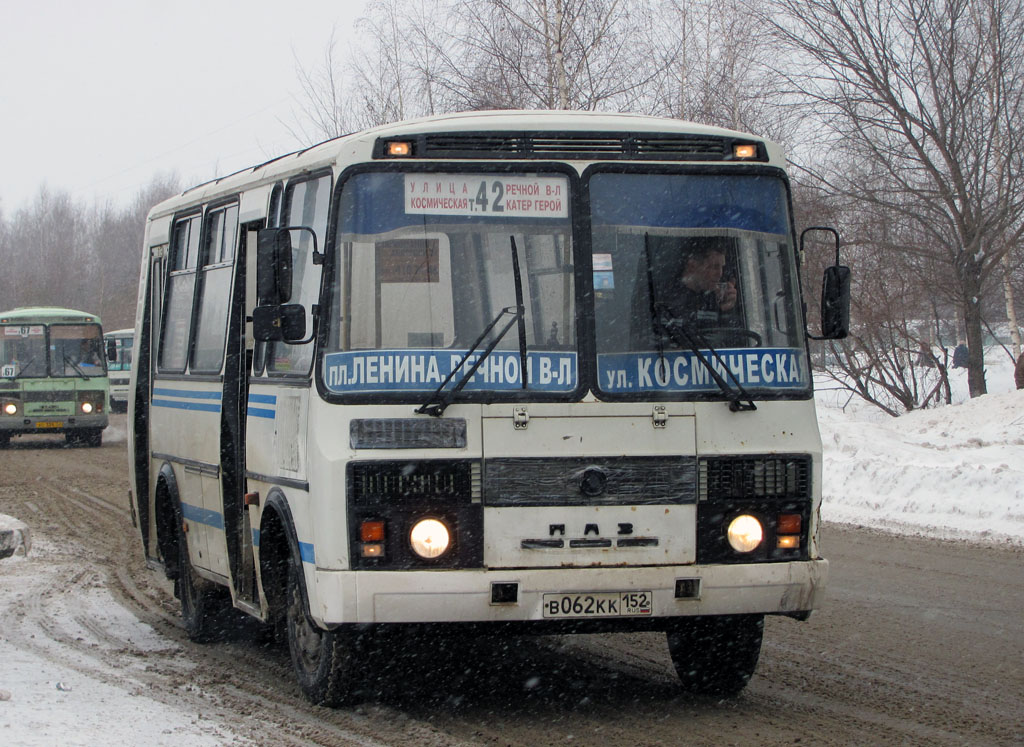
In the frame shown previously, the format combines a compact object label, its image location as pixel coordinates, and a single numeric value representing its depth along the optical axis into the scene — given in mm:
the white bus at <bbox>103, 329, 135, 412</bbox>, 47281
